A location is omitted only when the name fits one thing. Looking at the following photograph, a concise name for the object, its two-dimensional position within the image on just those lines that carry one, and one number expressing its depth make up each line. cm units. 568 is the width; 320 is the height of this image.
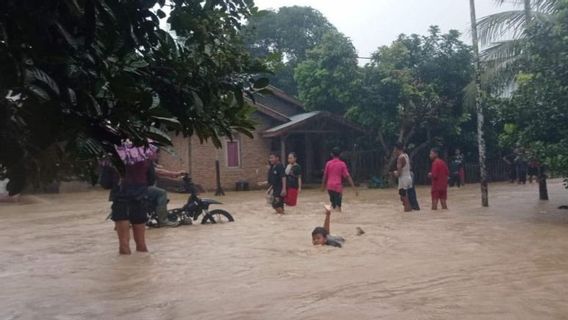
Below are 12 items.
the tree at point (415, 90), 2316
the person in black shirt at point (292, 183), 1340
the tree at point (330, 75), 2427
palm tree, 1615
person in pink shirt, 1369
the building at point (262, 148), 2395
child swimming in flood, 890
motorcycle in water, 1187
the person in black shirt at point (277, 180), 1317
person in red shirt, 1365
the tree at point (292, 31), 3850
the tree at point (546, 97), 1095
